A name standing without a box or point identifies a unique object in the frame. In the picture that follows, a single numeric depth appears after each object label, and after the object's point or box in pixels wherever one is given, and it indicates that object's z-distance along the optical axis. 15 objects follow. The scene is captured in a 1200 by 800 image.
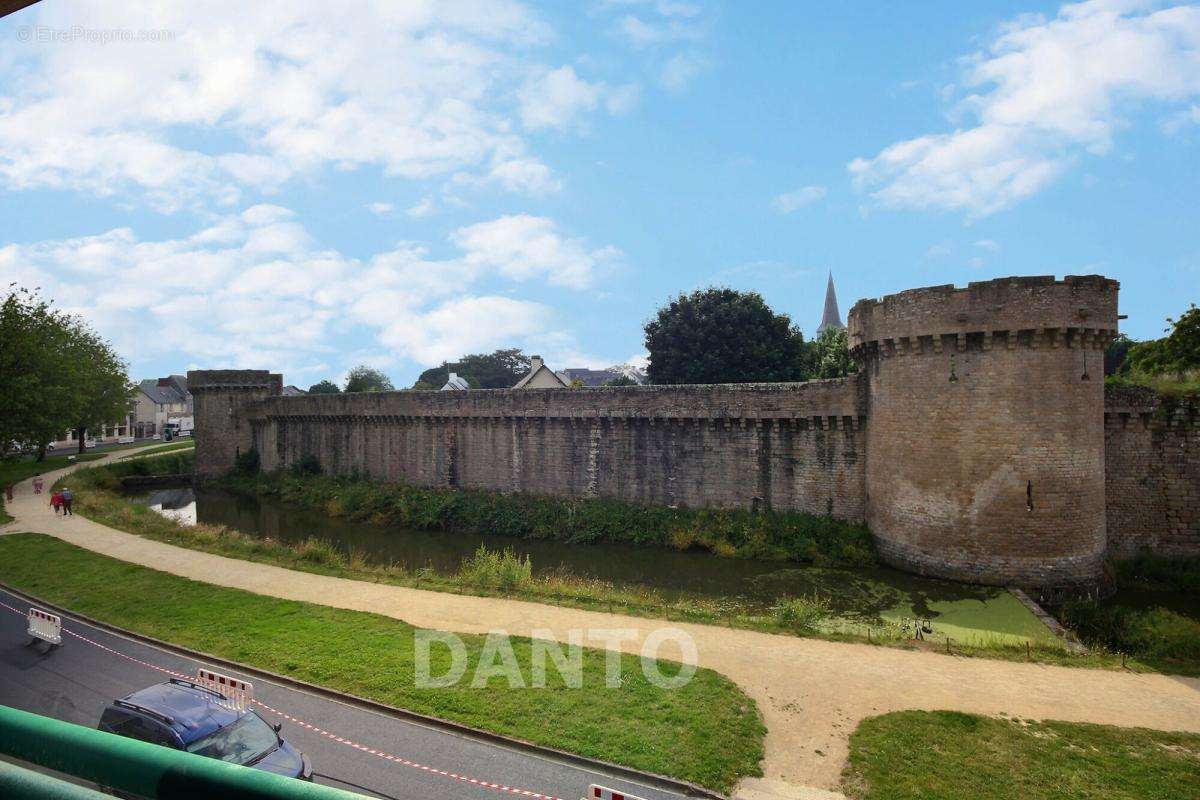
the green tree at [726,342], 36.59
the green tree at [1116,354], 45.99
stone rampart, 16.41
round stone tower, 16.34
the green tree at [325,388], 86.81
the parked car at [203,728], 7.09
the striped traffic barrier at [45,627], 11.87
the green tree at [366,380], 80.06
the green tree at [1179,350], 23.73
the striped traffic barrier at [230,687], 9.02
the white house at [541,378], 54.25
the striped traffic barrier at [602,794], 6.92
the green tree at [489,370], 83.06
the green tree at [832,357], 34.25
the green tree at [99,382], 43.53
